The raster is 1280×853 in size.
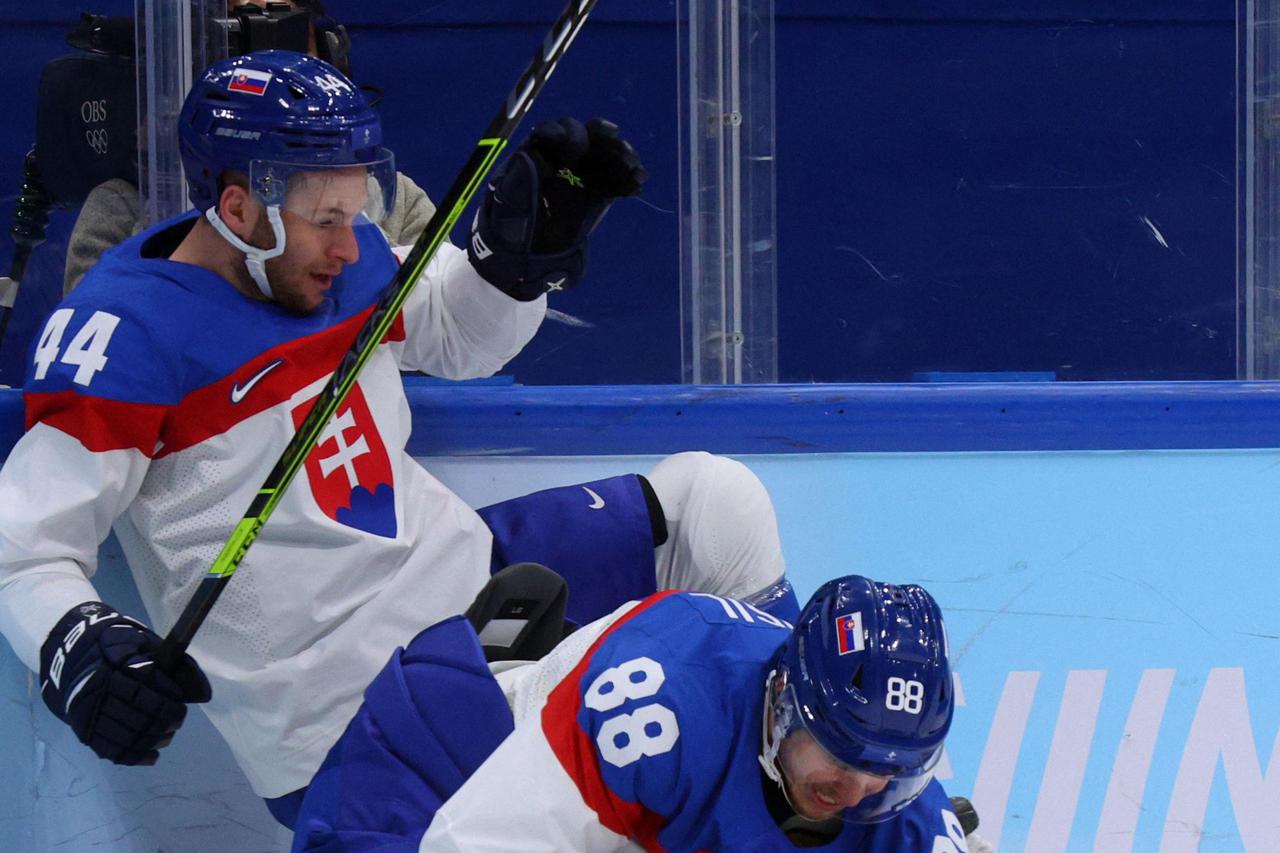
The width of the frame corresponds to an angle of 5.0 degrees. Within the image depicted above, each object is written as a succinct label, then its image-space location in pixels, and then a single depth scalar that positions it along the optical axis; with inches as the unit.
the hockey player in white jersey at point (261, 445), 687.6
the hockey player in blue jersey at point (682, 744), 676.7
